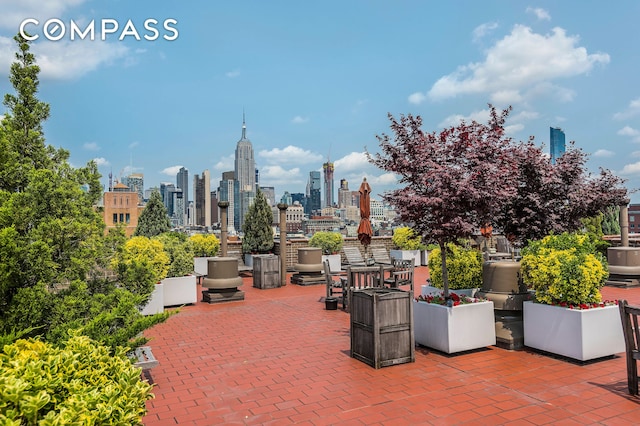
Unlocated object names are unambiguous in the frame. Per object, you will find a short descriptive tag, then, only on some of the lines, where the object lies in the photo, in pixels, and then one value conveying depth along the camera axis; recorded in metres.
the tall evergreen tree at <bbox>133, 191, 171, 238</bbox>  16.62
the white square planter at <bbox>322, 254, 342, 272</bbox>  16.64
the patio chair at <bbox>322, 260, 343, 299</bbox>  10.24
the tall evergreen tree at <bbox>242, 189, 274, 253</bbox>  16.81
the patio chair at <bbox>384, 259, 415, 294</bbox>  10.06
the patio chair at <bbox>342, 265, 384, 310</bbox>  8.91
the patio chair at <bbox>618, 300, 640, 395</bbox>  4.59
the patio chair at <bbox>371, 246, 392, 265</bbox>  16.06
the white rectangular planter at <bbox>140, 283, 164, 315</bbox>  9.52
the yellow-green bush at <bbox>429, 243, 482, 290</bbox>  7.61
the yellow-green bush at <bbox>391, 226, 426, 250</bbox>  18.13
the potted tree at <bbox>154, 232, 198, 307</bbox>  10.60
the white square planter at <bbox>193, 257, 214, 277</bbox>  14.78
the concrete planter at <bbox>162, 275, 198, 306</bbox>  10.58
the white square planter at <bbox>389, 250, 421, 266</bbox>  18.25
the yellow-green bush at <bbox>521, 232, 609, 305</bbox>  5.76
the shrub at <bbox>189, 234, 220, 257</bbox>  15.91
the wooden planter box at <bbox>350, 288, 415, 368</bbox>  5.71
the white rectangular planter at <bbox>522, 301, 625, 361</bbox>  5.62
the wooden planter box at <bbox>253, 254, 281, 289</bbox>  13.47
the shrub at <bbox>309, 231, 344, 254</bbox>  17.48
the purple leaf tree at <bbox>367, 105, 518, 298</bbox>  6.24
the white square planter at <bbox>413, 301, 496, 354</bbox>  6.17
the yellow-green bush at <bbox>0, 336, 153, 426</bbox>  2.06
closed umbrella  15.46
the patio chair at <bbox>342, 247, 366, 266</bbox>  15.54
